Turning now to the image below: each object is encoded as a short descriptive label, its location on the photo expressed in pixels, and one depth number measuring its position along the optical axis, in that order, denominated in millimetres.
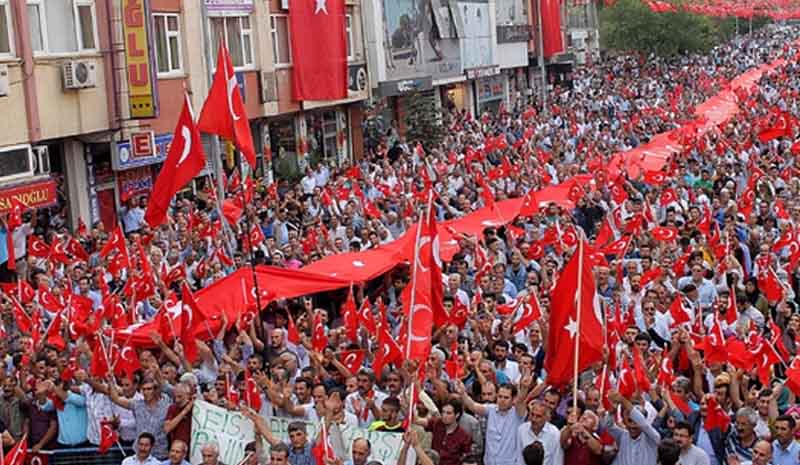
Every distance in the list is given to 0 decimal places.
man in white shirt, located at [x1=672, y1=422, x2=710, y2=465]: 9383
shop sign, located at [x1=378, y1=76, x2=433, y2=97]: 36531
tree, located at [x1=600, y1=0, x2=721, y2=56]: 67062
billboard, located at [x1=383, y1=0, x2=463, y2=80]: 37125
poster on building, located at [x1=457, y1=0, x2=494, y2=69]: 44406
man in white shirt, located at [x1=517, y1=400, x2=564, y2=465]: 9828
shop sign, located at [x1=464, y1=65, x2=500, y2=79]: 44950
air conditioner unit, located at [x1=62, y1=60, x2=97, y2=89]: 23156
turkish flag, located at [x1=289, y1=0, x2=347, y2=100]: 31547
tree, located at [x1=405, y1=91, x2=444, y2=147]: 35500
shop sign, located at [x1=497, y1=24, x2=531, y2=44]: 50434
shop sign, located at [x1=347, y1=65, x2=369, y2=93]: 34031
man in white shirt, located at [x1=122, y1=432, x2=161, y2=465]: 10484
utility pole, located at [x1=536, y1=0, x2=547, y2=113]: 47625
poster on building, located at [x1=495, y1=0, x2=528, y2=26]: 51594
